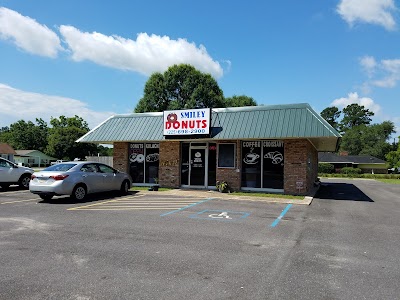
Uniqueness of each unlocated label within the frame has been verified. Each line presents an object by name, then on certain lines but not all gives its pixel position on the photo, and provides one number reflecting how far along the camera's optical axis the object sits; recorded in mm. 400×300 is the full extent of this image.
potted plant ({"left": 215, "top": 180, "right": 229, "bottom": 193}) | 16266
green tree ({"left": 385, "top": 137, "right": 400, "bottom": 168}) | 56044
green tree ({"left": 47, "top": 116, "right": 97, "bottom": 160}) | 71375
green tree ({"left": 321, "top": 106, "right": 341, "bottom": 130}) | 111819
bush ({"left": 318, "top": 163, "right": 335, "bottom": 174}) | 53731
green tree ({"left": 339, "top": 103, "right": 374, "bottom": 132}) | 105312
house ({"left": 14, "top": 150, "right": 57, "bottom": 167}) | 78162
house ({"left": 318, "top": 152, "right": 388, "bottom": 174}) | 63531
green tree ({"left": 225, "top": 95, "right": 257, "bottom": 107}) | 51750
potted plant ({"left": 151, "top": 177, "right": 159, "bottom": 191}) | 16844
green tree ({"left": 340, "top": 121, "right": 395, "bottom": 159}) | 88062
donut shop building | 15305
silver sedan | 11930
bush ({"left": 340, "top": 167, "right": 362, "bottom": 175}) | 52212
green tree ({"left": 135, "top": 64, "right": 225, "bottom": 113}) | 44094
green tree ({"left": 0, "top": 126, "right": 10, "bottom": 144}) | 102188
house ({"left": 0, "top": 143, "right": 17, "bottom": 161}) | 62766
